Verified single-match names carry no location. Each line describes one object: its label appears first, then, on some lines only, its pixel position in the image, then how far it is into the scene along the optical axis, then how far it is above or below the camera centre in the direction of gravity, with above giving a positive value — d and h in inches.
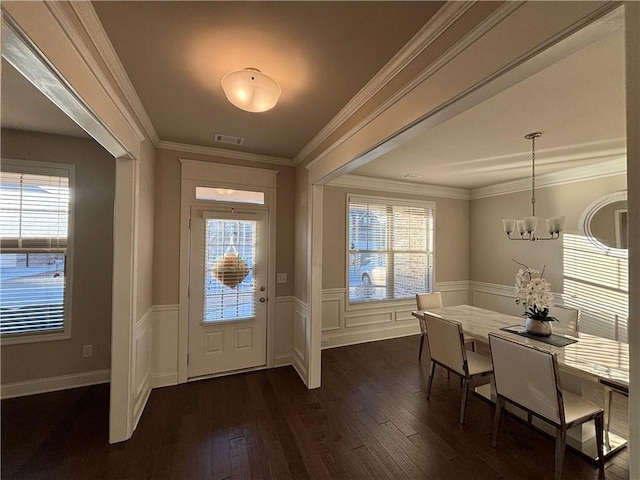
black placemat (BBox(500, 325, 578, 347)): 92.3 -32.6
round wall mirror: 133.2 +12.0
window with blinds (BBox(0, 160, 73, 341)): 106.1 -3.1
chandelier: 109.0 +9.4
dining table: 70.6 -32.6
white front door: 124.5 -22.5
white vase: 98.9 -29.8
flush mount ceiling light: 62.7 +36.0
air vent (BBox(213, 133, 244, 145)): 112.6 +43.4
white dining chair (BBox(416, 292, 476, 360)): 146.6 -31.4
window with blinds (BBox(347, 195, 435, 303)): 177.6 -2.5
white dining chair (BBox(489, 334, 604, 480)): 72.1 -41.6
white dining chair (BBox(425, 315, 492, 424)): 99.3 -42.3
